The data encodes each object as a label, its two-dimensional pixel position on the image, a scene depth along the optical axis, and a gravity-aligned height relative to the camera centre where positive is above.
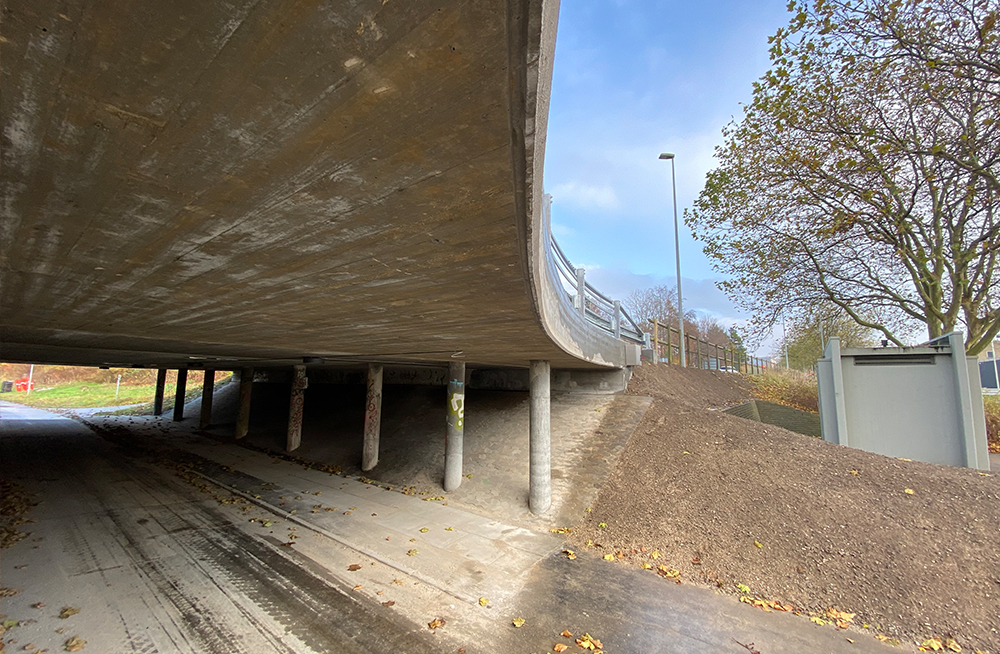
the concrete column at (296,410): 16.03 -1.79
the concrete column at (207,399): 21.61 -1.83
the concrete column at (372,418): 13.03 -1.70
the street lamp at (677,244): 19.27 +5.78
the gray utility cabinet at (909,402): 9.05 -0.80
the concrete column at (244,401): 18.84 -1.69
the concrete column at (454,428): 10.65 -1.66
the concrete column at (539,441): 9.06 -1.73
